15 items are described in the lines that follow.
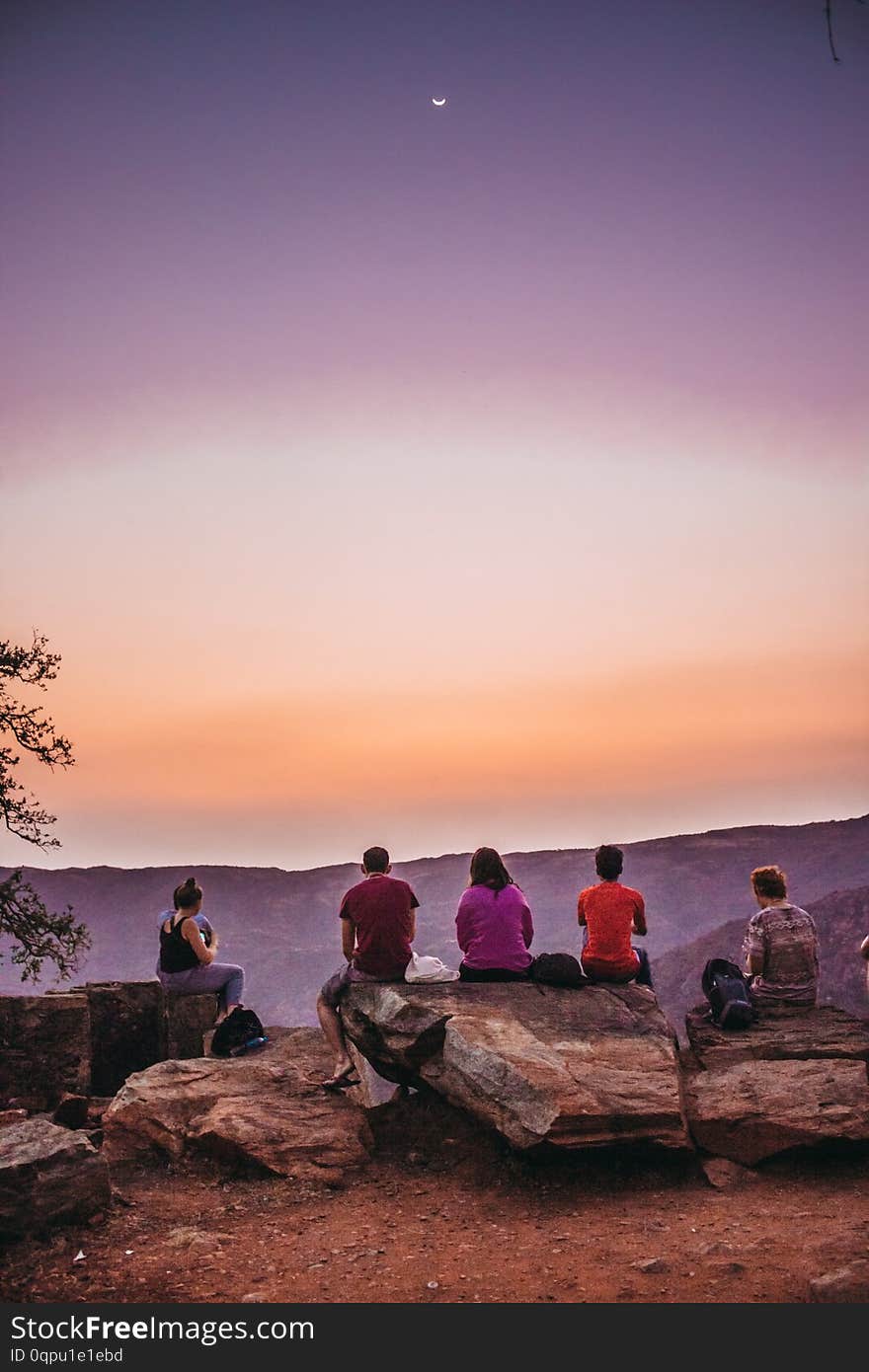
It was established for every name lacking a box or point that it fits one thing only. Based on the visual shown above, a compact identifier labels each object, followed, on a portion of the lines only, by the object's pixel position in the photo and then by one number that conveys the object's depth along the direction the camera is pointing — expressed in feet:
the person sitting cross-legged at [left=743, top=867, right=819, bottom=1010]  28.09
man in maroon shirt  27.61
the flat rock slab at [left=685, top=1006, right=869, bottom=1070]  26.05
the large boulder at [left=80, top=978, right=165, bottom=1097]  34.63
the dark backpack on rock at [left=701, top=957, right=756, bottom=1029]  27.89
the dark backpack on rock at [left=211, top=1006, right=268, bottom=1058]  31.35
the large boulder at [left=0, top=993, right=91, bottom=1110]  31.40
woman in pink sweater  27.78
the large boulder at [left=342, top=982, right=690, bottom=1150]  21.48
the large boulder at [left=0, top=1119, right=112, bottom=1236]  18.45
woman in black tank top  32.30
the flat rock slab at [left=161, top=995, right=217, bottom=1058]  33.30
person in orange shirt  28.58
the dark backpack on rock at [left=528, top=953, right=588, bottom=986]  27.27
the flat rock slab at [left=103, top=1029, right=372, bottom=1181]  23.61
